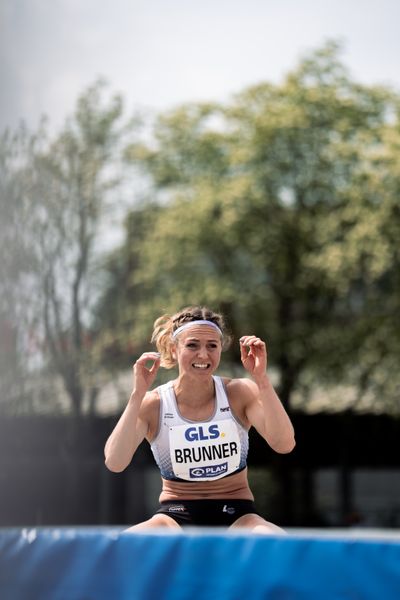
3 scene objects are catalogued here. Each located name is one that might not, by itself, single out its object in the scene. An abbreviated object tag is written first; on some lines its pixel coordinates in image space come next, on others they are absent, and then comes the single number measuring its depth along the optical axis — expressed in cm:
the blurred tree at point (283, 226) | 2508
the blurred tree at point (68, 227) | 2598
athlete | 486
